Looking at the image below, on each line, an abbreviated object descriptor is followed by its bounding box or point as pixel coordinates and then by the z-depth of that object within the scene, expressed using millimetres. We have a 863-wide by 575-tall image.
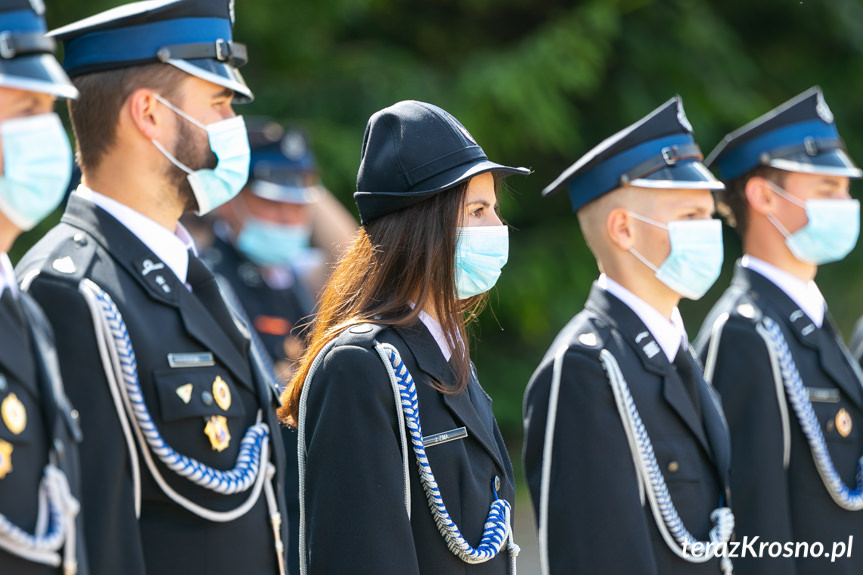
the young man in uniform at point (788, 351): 8312
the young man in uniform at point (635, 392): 6996
